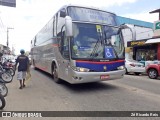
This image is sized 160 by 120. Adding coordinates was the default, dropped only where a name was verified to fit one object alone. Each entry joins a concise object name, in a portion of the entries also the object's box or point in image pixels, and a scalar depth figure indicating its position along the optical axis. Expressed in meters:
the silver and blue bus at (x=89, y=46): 4.89
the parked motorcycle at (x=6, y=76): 7.56
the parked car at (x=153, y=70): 8.42
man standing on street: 5.96
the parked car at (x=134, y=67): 10.18
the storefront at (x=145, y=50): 12.85
